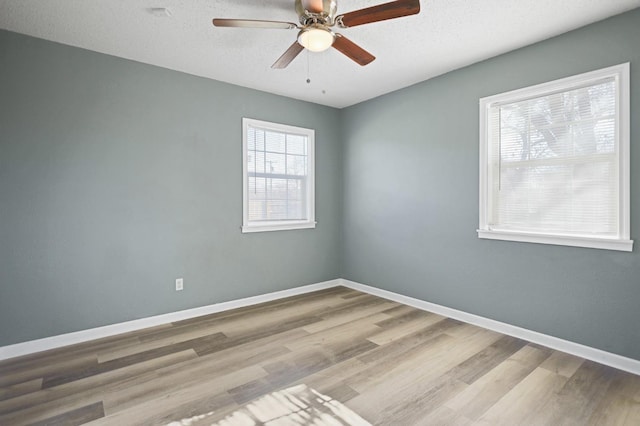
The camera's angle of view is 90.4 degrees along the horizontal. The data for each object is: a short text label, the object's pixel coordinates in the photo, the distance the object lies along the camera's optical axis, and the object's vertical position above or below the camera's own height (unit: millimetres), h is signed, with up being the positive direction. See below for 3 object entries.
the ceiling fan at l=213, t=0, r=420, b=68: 1833 +1185
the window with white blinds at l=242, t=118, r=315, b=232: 3965 +480
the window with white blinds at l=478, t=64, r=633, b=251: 2420 +432
